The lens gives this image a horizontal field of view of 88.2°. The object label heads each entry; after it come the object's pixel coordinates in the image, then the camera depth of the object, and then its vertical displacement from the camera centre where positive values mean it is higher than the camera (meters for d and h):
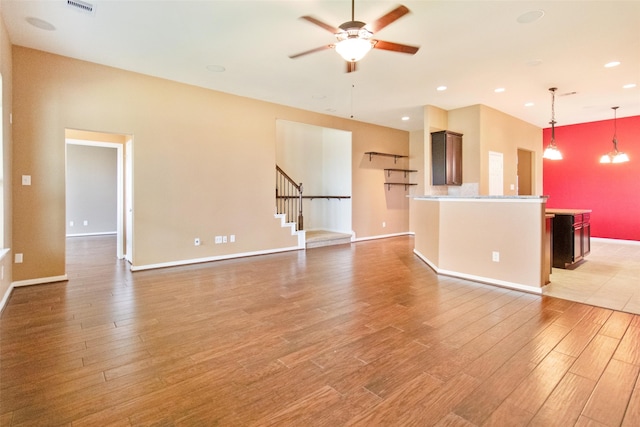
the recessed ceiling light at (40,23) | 3.49 +2.02
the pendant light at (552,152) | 5.74 +0.97
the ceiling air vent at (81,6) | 3.18 +1.99
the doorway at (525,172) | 8.82 +0.96
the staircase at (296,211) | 7.35 -0.05
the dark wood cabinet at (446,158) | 6.61 +1.02
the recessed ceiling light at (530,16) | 3.28 +1.95
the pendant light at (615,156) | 7.14 +1.14
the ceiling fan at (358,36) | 2.65 +1.45
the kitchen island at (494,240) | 3.96 -0.42
